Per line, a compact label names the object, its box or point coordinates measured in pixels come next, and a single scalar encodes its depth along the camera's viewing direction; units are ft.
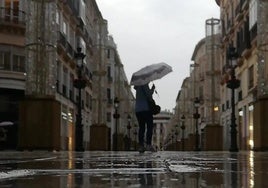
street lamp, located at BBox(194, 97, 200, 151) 146.62
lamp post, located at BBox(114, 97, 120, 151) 148.15
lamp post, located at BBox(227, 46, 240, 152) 83.51
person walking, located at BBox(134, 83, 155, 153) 46.57
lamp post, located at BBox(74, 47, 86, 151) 85.97
